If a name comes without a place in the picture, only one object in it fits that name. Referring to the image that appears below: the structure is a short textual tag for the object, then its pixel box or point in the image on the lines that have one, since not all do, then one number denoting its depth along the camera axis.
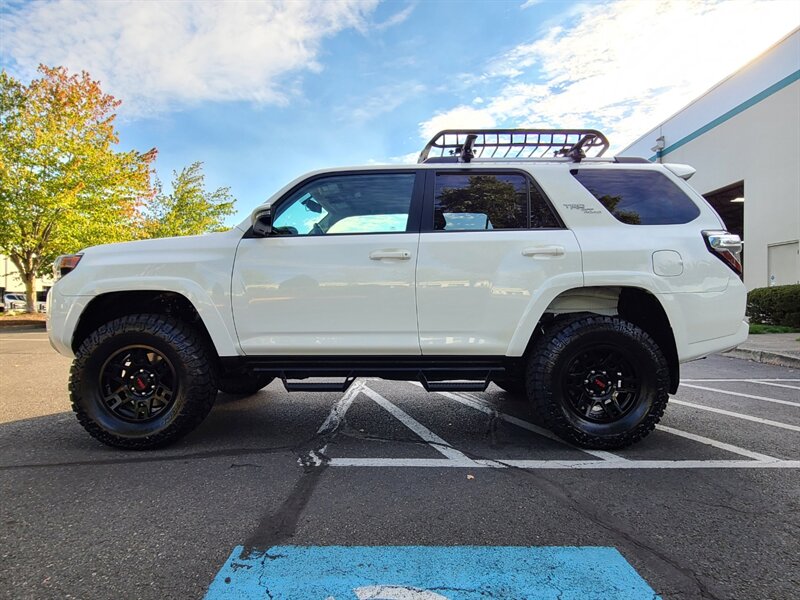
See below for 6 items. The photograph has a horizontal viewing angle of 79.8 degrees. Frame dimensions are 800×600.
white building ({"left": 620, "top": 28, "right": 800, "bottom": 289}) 14.13
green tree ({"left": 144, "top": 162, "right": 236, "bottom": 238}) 26.72
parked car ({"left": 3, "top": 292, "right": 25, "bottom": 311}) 34.58
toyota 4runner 3.37
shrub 12.52
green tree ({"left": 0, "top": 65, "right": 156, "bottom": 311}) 18.00
